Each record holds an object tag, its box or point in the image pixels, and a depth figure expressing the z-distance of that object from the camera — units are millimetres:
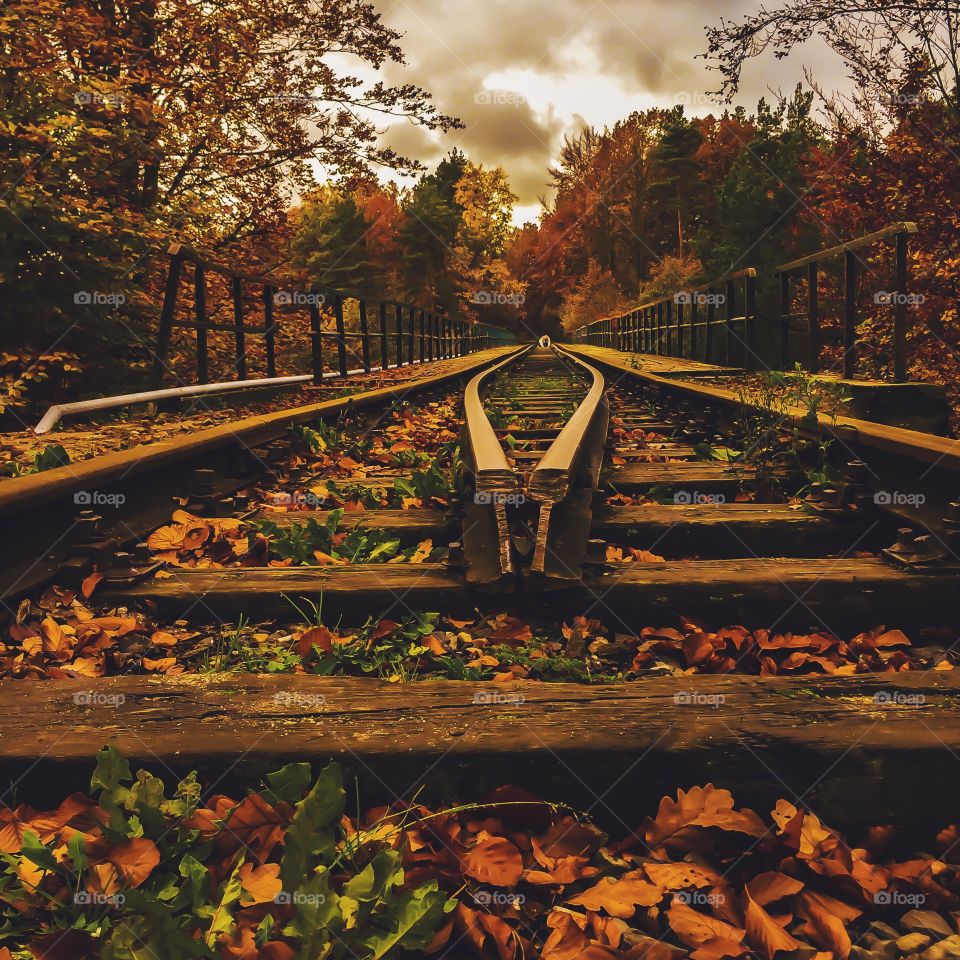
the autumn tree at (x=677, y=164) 52375
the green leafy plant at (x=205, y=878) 1104
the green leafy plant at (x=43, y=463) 3404
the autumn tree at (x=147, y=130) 7480
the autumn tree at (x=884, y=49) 9383
